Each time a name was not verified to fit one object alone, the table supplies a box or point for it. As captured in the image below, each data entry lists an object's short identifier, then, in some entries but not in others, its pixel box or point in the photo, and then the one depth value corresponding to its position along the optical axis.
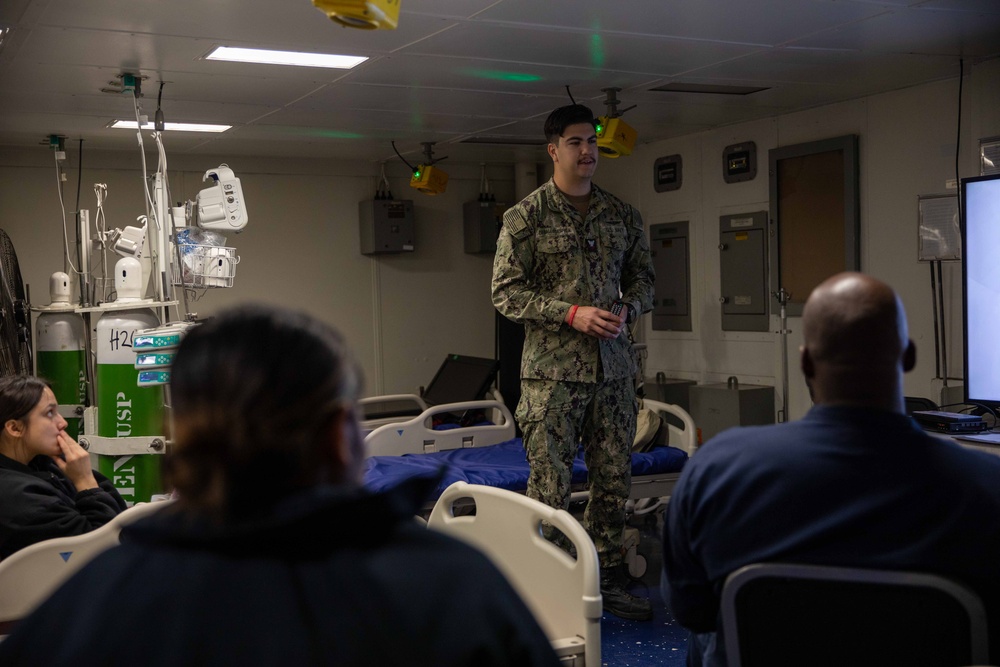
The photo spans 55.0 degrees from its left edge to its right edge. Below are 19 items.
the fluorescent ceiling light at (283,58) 4.12
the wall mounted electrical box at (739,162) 6.22
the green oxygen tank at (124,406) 3.62
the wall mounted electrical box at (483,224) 8.05
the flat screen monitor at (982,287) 3.43
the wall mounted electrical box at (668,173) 6.86
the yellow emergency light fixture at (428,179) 6.89
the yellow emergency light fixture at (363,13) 2.34
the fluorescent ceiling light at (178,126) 5.78
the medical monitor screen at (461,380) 6.73
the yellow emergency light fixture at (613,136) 5.10
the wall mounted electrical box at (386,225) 7.72
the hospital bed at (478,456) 4.59
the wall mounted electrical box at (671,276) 6.88
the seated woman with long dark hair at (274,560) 0.79
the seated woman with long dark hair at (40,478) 2.50
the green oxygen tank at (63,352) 4.66
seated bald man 1.46
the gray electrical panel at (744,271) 6.20
